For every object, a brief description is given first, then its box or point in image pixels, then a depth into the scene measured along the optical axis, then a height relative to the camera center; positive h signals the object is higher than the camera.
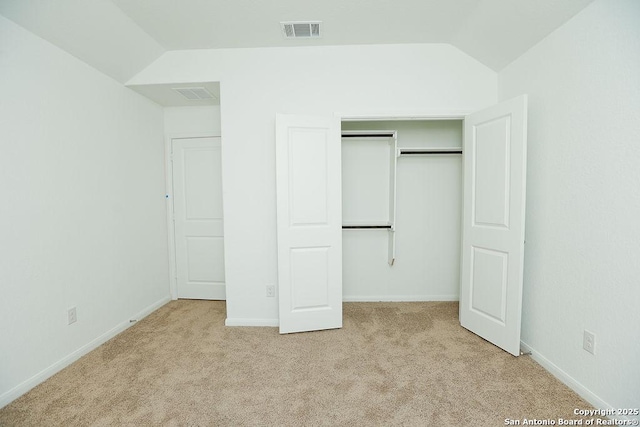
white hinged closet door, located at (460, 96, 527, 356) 1.99 -0.21
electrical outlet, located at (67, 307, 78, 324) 2.05 -0.90
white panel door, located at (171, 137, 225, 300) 3.24 -0.25
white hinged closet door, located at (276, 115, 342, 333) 2.39 -0.23
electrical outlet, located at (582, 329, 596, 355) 1.59 -0.88
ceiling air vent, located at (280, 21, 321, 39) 2.21 +1.42
